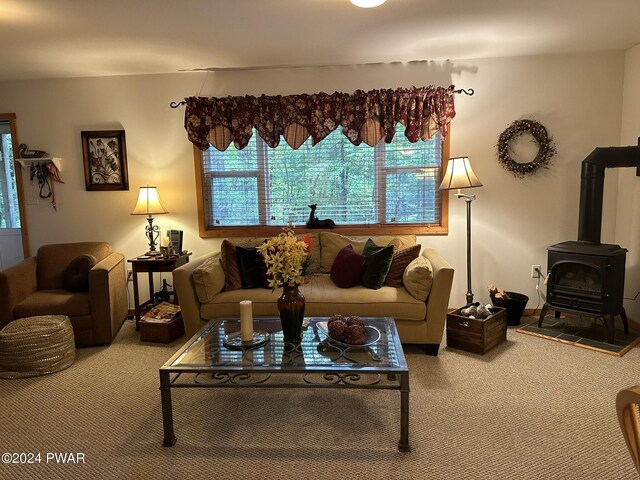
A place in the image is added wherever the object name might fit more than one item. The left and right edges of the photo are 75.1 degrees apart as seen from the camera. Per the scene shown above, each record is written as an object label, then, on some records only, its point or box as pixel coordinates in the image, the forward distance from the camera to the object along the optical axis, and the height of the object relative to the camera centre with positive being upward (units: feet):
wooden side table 12.25 -2.13
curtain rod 12.51 +2.85
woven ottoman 9.50 -3.50
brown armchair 10.91 -2.72
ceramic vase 7.79 -2.28
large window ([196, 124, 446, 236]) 13.12 +0.16
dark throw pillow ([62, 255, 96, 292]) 11.84 -2.23
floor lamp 11.42 +0.20
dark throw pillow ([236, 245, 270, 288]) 11.28 -2.13
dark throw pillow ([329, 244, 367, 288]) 11.02 -2.12
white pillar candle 7.77 -2.43
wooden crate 10.31 -3.68
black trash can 12.17 -3.50
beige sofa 10.12 -2.74
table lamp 12.64 -0.35
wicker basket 11.58 -3.82
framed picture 13.50 +1.12
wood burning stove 10.52 -2.05
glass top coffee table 6.72 -2.87
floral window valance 12.32 +2.21
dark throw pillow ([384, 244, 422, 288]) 11.05 -2.00
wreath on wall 12.28 +1.13
